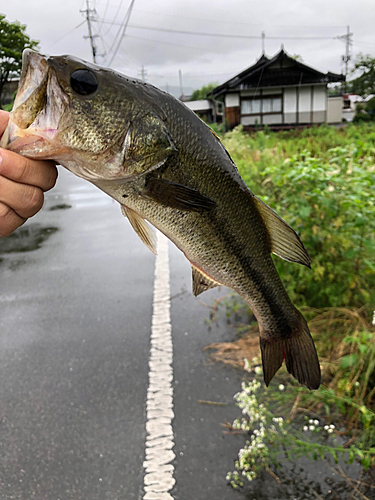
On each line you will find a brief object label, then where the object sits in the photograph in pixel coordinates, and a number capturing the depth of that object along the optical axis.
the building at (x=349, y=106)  29.60
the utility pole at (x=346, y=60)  22.34
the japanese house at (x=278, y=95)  20.12
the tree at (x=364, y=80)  21.38
